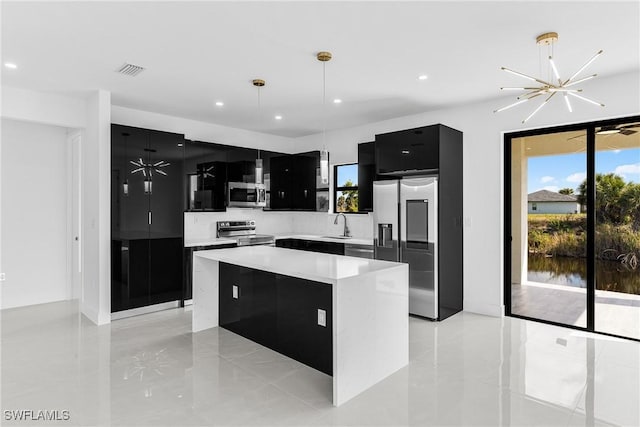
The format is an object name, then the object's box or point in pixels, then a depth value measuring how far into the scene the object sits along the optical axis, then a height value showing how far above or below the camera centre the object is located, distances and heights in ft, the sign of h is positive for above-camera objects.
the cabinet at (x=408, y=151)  15.20 +2.58
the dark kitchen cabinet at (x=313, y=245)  19.17 -1.78
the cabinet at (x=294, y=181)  21.81 +1.82
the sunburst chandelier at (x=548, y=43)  9.64 +4.45
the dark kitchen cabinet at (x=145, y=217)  15.01 -0.19
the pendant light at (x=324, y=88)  10.18 +4.54
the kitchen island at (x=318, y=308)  8.93 -2.78
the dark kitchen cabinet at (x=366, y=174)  18.79 +1.92
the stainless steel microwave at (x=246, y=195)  19.49 +0.91
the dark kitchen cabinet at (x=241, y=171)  19.48 +2.18
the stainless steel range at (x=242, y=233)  19.69 -1.15
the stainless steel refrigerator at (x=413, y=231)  15.12 -0.81
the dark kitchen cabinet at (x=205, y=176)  17.79 +1.78
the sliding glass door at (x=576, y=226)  13.06 -0.53
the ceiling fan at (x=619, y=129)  12.91 +2.89
